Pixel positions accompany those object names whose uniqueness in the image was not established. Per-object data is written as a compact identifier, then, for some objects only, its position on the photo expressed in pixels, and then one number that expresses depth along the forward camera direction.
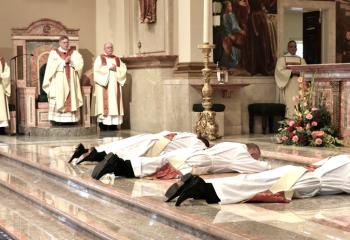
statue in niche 19.64
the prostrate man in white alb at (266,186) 7.93
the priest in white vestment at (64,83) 19.16
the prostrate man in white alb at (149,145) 11.26
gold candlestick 15.30
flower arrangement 13.88
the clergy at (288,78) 18.70
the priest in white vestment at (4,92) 19.40
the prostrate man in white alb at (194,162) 10.16
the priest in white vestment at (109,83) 20.12
